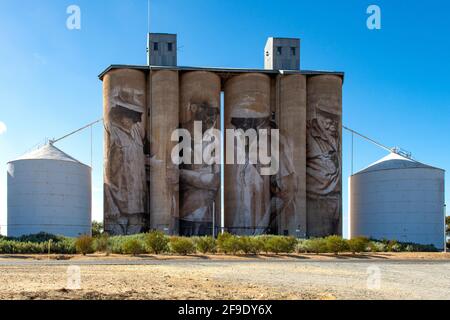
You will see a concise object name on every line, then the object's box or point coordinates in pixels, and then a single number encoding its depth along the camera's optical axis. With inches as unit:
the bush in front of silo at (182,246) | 1492.4
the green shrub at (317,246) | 1613.2
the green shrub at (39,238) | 1895.9
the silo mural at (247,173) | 2662.4
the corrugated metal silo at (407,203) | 2581.2
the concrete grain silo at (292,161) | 2623.0
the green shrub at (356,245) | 1603.1
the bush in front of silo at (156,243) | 1518.2
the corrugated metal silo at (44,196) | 2428.6
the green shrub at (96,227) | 3060.0
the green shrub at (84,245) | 1525.6
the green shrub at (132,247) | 1471.5
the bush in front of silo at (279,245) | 1545.3
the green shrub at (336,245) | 1596.9
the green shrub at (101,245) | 1601.9
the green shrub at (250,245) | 1540.4
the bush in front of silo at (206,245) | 1563.7
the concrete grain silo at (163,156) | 2539.4
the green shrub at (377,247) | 1732.8
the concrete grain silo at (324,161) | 2709.2
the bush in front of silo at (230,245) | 1524.4
